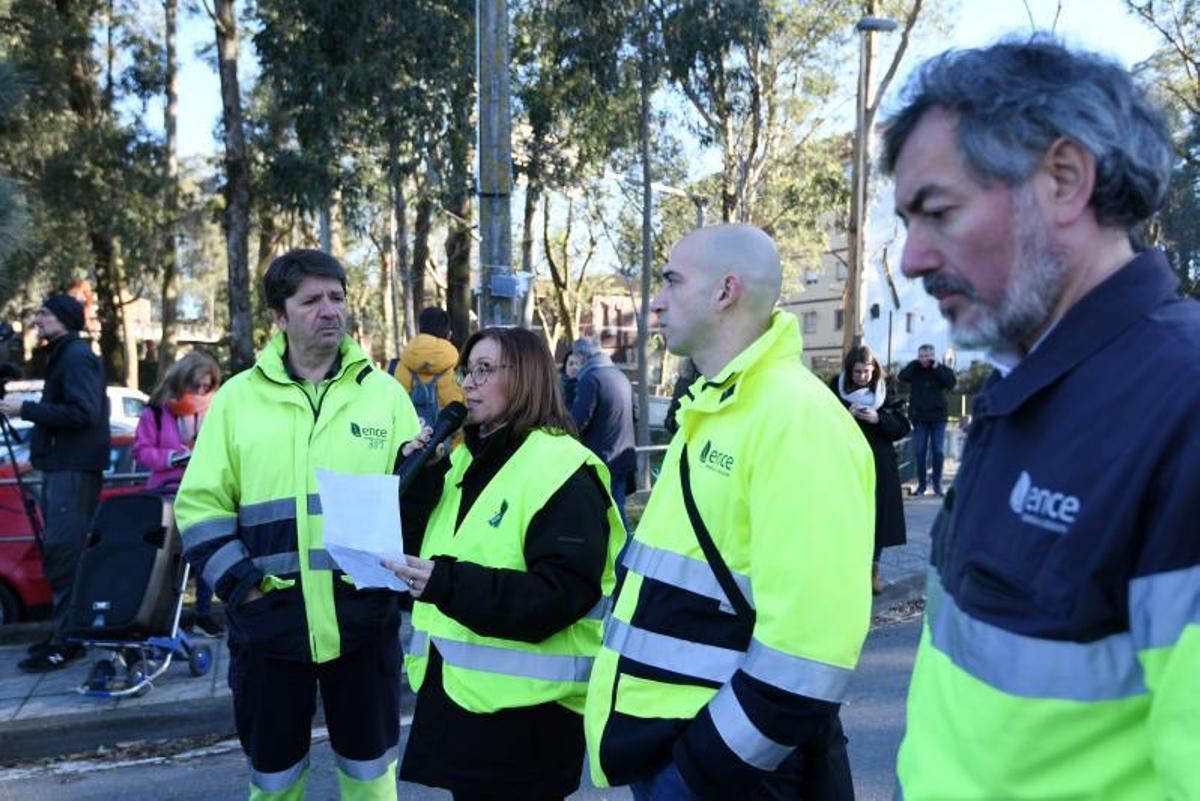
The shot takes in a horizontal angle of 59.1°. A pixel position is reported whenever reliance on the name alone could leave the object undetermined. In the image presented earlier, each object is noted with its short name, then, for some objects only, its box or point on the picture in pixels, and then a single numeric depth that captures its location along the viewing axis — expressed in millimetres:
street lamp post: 16703
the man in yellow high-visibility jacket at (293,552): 3205
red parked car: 6746
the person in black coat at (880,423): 7238
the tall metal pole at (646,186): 17766
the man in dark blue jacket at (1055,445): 1133
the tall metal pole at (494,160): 8406
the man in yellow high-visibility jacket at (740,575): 2014
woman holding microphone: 2719
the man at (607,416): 8281
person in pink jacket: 6535
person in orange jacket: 7555
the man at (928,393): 12922
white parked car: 12554
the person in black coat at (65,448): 5895
